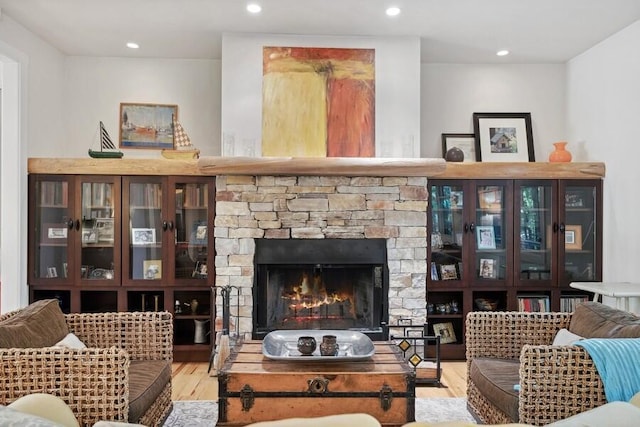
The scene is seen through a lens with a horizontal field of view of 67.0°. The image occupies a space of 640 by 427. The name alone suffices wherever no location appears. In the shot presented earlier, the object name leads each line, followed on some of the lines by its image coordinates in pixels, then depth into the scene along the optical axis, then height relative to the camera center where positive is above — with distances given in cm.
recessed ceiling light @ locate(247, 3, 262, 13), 347 +155
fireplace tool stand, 349 -86
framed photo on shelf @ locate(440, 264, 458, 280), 426 -46
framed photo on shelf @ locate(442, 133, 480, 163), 471 +75
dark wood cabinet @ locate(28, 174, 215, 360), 406 -16
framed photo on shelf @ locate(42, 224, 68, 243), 405 -11
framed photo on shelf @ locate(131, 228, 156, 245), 415 -14
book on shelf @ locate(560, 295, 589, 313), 427 -71
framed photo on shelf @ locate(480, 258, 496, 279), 427 -42
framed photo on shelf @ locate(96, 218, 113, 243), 414 -8
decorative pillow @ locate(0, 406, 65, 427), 112 -47
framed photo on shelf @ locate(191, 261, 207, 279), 417 -43
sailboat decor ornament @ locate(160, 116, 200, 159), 417 +67
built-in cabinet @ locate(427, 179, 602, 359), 423 -18
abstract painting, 410 +101
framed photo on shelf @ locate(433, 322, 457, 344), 432 -100
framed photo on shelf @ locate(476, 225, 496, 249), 428 -15
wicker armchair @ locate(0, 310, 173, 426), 196 -64
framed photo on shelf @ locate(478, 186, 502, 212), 426 +19
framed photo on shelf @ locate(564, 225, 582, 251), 427 -15
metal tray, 244 -71
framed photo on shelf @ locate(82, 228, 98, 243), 412 -13
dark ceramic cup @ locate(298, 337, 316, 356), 255 -67
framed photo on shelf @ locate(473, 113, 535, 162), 469 +82
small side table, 331 -50
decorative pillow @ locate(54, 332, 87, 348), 246 -63
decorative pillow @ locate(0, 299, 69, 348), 216 -52
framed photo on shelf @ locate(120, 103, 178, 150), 460 +91
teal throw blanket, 186 -57
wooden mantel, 379 +43
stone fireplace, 398 -8
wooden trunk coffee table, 227 -82
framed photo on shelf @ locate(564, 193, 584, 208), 425 +17
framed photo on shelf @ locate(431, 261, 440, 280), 425 -45
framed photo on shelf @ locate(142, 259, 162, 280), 414 -41
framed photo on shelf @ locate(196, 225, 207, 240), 419 -10
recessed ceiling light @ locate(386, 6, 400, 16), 352 +154
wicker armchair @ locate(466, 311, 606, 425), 193 -66
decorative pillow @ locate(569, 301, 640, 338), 220 -50
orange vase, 434 +59
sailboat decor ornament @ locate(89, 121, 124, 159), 418 +69
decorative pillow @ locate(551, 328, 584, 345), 250 -62
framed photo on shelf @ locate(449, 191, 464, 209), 427 +18
